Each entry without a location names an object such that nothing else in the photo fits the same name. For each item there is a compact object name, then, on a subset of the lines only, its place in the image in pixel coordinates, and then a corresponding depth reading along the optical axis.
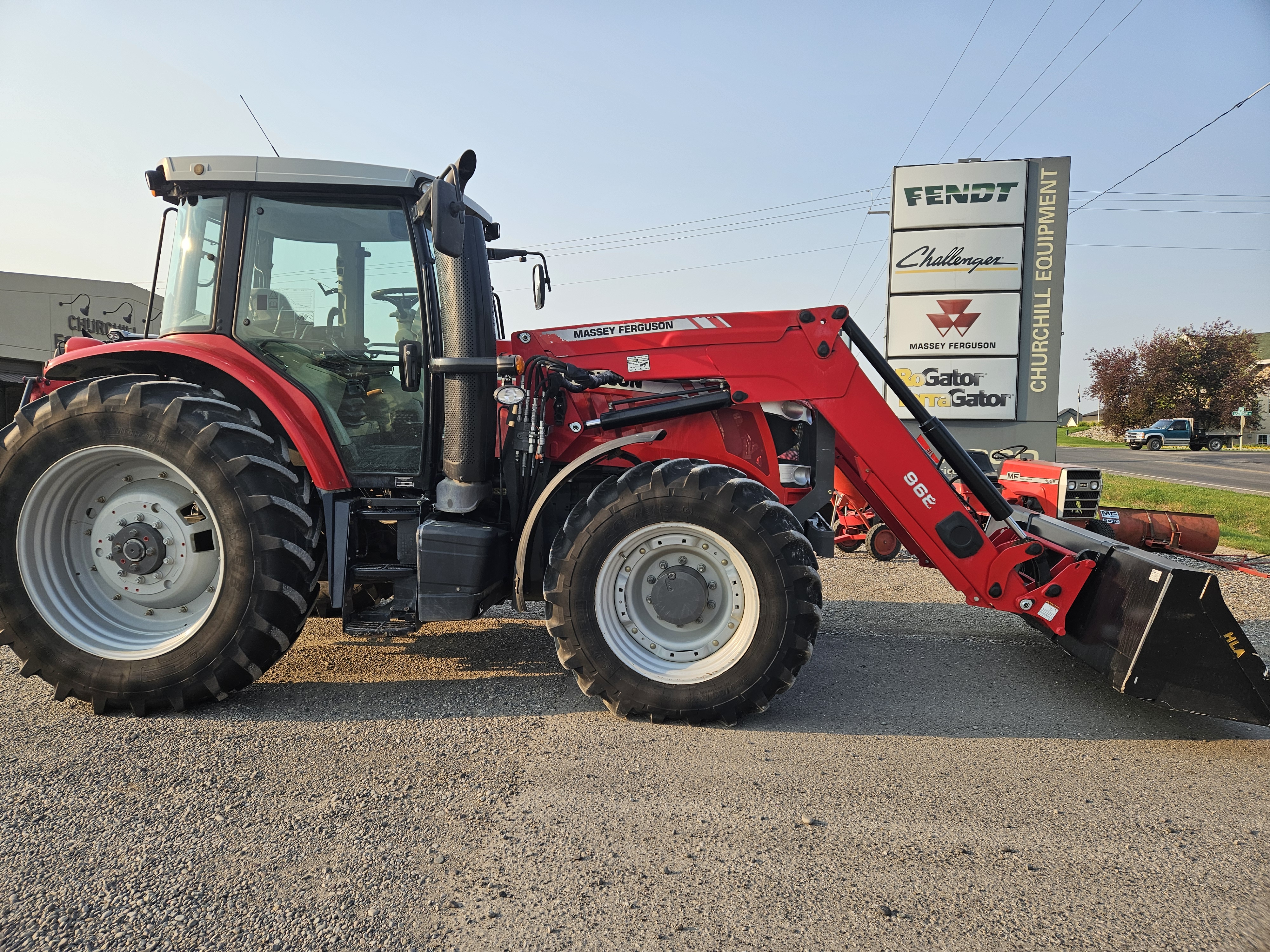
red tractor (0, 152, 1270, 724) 3.46
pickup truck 38.47
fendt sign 12.48
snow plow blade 7.67
